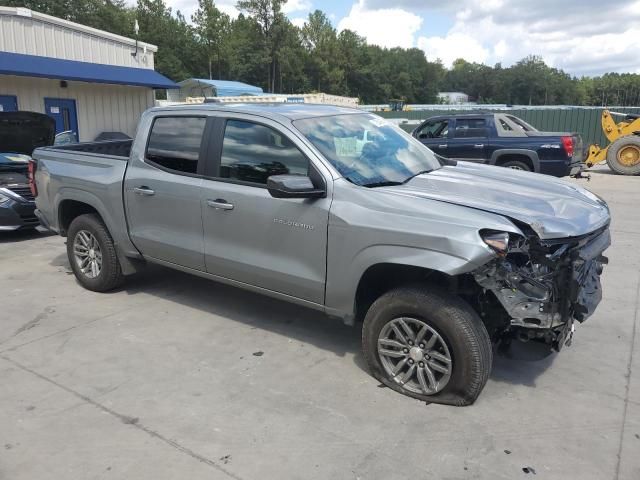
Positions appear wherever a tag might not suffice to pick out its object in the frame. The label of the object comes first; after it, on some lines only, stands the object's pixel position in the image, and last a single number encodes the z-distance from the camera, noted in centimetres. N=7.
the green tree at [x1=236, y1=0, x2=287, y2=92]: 8631
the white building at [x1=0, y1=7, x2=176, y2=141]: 1342
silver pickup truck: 329
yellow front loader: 1631
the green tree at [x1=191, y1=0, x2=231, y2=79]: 6800
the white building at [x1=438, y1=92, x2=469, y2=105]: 11394
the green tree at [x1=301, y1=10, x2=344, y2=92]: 9419
